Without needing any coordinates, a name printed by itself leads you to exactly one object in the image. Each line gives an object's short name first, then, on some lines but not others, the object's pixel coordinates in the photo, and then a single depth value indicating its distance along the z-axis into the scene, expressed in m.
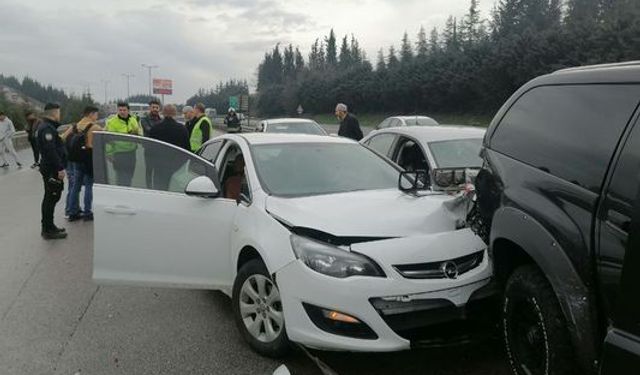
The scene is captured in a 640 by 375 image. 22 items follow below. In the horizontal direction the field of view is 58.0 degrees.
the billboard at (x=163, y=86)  104.50
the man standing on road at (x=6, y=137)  19.00
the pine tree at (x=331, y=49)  158.00
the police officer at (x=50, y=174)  8.09
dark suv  2.35
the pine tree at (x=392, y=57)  95.76
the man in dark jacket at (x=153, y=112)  13.11
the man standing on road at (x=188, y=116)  11.27
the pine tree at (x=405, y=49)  106.39
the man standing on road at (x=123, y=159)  4.84
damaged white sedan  3.41
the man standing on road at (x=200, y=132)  10.75
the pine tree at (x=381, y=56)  104.31
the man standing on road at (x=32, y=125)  18.14
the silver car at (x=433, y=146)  6.68
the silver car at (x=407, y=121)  21.64
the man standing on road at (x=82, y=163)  9.45
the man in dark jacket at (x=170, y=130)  9.27
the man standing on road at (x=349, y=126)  10.96
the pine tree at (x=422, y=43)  110.25
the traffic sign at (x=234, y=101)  70.00
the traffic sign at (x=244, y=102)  61.88
